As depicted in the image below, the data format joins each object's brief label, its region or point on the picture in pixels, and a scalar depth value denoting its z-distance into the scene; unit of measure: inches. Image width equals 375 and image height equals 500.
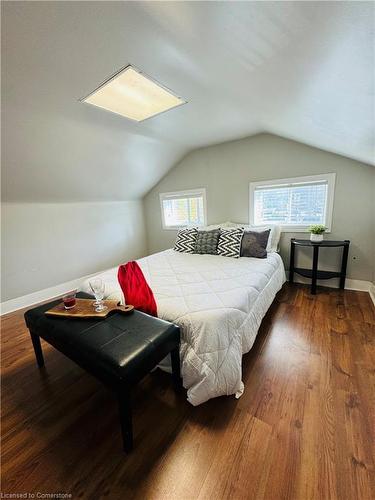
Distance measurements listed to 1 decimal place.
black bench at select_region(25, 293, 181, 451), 42.4
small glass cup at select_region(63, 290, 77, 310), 63.8
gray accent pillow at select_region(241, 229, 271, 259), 105.3
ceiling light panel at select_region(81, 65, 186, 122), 65.8
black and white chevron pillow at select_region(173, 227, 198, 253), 124.6
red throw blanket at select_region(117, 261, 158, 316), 63.9
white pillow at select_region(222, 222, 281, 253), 116.4
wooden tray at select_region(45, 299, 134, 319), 58.2
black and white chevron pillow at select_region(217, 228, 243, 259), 108.9
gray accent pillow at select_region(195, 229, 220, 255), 117.1
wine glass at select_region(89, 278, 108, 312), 61.1
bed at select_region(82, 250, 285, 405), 52.4
